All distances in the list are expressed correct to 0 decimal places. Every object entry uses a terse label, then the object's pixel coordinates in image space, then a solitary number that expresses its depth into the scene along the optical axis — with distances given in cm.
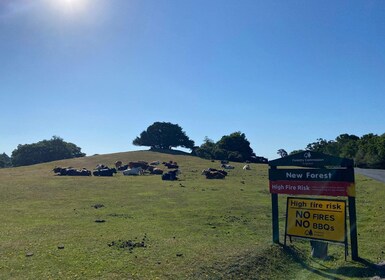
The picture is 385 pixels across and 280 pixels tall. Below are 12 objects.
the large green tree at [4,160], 14729
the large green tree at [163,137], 12794
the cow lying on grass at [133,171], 4840
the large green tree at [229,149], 10350
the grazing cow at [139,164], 5641
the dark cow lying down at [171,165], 6025
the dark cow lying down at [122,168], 5635
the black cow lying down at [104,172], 4638
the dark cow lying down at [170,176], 4038
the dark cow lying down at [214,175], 4238
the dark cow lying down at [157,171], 5064
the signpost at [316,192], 1086
